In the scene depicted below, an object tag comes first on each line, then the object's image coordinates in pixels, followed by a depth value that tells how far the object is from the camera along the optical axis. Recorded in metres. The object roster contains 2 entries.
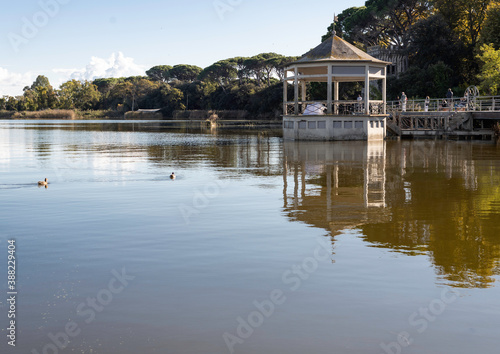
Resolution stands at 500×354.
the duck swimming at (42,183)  18.28
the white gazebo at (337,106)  38.69
